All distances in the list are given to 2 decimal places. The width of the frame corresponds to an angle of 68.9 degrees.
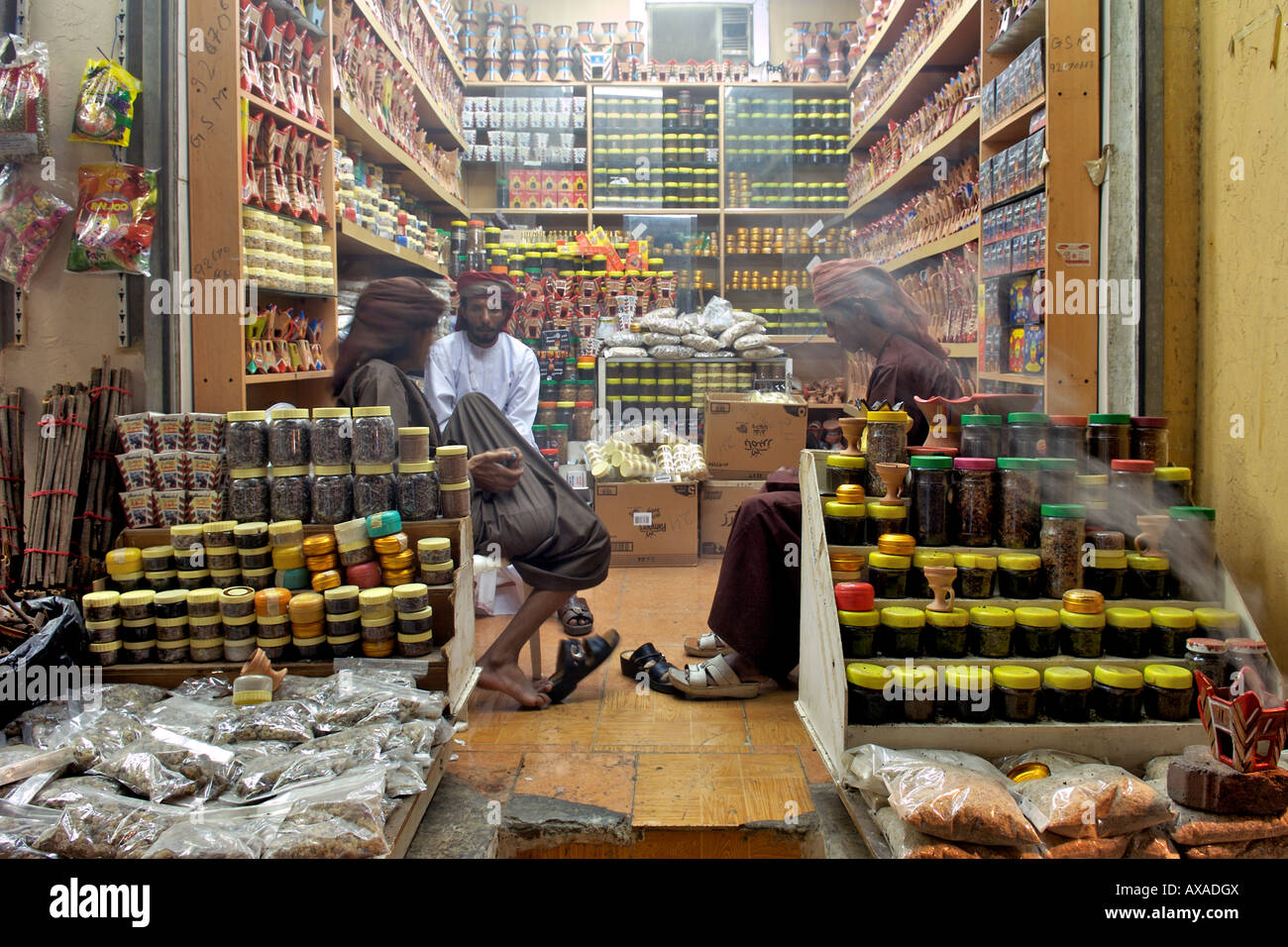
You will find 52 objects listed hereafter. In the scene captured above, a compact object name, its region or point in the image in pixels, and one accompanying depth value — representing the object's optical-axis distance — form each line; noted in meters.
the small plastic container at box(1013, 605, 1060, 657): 1.99
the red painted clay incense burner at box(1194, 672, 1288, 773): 1.61
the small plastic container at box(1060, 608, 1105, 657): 1.99
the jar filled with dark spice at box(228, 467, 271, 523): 2.43
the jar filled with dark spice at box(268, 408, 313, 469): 2.42
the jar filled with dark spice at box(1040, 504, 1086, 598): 2.05
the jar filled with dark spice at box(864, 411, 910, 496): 2.27
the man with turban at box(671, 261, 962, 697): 2.96
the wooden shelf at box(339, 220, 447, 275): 4.33
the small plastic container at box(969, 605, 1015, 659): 1.98
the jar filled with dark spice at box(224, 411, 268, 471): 2.41
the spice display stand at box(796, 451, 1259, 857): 1.90
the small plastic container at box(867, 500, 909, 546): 2.17
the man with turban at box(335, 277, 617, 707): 3.04
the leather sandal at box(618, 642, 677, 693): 3.24
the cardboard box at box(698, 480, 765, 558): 5.42
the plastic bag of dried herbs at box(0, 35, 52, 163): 2.72
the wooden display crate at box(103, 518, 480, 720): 2.25
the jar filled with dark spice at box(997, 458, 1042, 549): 2.12
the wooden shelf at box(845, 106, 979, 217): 4.53
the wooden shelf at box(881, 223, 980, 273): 4.51
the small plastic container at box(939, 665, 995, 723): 1.93
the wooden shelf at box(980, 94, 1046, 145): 3.54
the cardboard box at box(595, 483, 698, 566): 5.27
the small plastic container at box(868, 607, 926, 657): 1.99
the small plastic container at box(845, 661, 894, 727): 1.93
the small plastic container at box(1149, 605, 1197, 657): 2.00
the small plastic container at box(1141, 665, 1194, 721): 1.92
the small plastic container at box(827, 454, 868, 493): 2.29
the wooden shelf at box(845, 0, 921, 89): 5.79
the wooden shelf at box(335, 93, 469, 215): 4.29
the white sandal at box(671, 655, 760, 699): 3.12
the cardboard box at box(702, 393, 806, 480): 5.52
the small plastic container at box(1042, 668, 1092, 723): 1.91
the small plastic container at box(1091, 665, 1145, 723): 1.91
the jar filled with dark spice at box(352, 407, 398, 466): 2.43
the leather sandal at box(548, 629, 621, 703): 3.15
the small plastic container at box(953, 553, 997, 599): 2.07
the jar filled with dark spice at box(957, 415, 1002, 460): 2.25
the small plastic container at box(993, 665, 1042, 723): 1.92
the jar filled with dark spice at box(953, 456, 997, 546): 2.14
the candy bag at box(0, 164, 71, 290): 2.76
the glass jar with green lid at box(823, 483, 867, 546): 2.19
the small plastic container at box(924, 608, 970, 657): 2.00
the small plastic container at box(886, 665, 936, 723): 1.93
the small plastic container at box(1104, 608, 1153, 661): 2.00
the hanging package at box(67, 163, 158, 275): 2.76
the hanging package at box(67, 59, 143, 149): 2.72
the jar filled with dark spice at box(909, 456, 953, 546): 2.16
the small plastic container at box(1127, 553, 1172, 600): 2.08
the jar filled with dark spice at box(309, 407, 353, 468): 2.43
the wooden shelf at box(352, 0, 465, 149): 4.79
